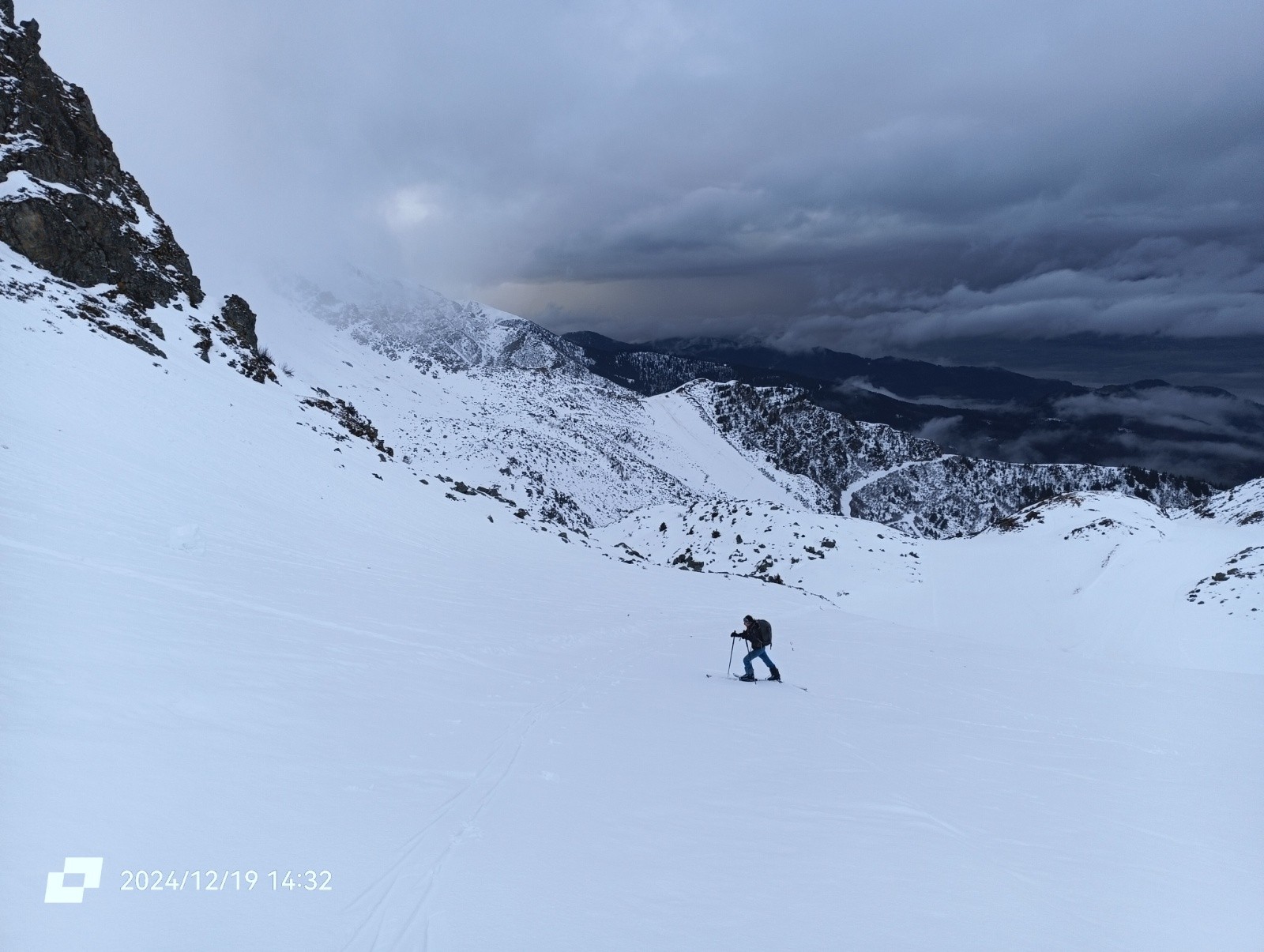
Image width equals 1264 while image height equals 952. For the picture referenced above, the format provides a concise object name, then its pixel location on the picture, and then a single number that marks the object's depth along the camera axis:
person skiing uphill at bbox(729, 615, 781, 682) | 12.78
